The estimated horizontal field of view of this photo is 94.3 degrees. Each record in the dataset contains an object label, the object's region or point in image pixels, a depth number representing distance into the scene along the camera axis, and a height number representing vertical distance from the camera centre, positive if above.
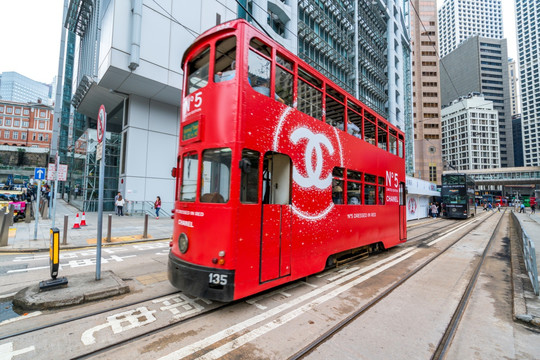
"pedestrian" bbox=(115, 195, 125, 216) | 16.55 -0.94
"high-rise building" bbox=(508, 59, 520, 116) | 125.00 +61.56
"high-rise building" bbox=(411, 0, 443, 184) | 63.59 +31.31
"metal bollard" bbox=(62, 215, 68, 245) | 8.45 -1.55
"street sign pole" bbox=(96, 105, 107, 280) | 4.76 +0.48
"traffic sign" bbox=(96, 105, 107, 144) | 4.99 +1.40
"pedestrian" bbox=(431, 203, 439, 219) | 26.80 -1.07
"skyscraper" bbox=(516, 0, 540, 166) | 97.53 +52.85
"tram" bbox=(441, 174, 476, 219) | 23.89 +0.55
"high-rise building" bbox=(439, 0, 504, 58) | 130.25 +96.36
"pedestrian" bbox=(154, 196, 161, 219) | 16.52 -0.80
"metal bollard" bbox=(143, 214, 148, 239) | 10.23 -1.55
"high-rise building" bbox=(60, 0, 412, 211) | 15.62 +7.93
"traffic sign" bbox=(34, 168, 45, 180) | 9.82 +0.63
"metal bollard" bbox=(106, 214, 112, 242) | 9.24 -1.54
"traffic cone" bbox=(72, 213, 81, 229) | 11.48 -1.59
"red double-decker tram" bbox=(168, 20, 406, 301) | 3.81 +0.46
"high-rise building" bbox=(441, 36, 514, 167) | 112.69 +57.71
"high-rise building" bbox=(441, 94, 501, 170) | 96.94 +26.16
